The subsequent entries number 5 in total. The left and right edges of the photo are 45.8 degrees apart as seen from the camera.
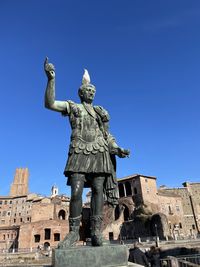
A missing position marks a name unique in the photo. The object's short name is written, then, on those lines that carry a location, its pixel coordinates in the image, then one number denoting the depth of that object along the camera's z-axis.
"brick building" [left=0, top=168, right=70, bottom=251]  45.31
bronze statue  3.58
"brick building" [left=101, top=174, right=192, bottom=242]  41.54
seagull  4.52
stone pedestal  2.96
